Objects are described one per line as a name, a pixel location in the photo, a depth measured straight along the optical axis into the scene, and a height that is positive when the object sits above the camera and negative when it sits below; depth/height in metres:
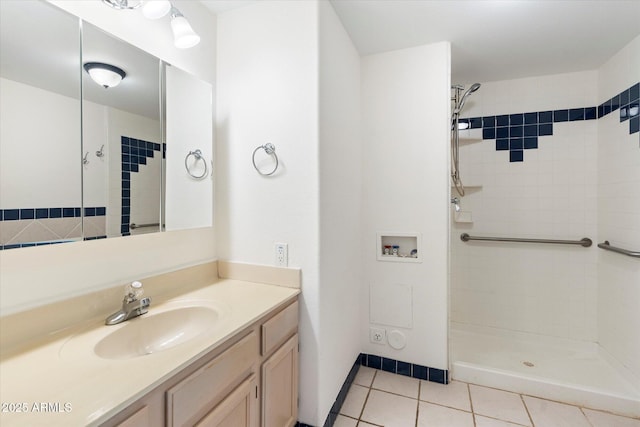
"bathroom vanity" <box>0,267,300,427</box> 0.68 -0.43
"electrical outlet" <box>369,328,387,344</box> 2.17 -0.93
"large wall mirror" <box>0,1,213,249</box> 0.94 +0.30
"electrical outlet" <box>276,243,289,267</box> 1.54 -0.23
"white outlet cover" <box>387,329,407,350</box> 2.12 -0.94
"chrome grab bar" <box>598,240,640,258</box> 1.85 -0.27
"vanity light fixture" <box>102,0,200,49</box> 1.17 +0.83
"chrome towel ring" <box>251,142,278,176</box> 1.54 +0.32
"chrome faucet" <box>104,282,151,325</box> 1.09 -0.37
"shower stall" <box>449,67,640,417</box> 2.00 -0.17
